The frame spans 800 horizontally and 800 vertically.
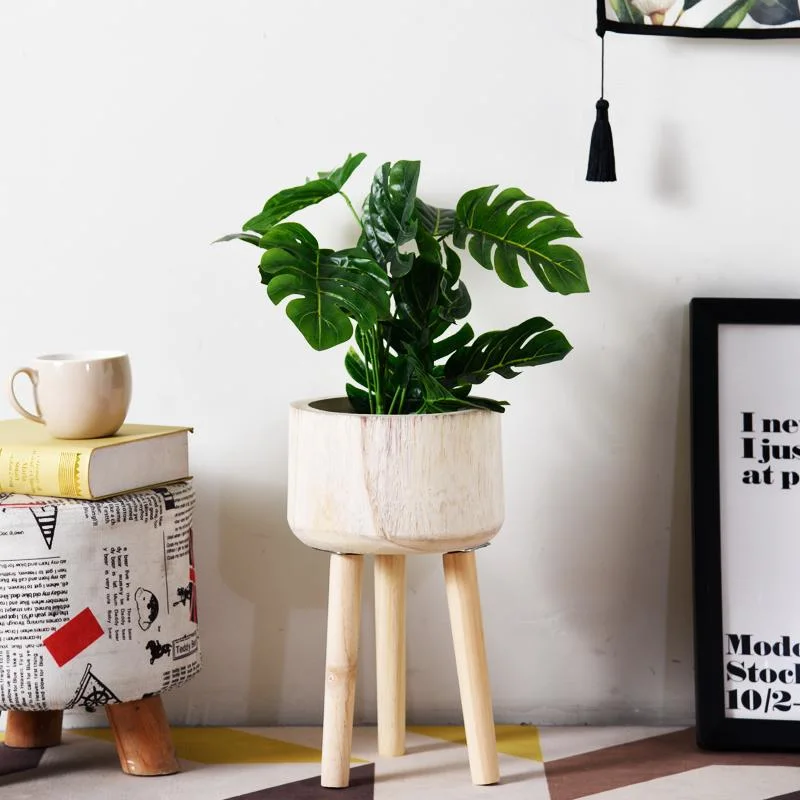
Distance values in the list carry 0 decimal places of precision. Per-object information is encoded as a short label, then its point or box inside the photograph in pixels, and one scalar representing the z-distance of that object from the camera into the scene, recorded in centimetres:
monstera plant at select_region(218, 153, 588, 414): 234
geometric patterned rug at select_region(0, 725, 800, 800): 241
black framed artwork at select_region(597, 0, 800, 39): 252
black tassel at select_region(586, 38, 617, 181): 250
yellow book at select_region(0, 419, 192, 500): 238
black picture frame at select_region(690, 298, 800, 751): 250
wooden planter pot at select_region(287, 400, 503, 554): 235
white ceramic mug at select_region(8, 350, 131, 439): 240
